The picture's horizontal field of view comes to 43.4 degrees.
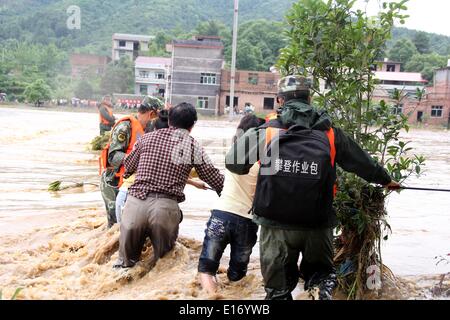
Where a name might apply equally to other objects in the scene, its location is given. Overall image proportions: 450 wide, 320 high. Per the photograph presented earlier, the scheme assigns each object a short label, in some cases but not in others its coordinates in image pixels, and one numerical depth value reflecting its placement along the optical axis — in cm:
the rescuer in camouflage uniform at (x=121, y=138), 595
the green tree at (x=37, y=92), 7062
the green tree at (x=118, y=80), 8144
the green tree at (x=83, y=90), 8206
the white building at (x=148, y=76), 8112
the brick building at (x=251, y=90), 6656
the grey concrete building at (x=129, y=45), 10038
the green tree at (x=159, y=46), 9431
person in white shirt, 464
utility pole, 2677
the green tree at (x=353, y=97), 471
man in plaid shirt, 496
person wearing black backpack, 367
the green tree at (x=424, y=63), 8369
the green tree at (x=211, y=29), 10512
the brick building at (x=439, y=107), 6694
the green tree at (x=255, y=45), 8800
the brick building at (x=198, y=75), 6481
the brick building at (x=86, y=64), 9181
